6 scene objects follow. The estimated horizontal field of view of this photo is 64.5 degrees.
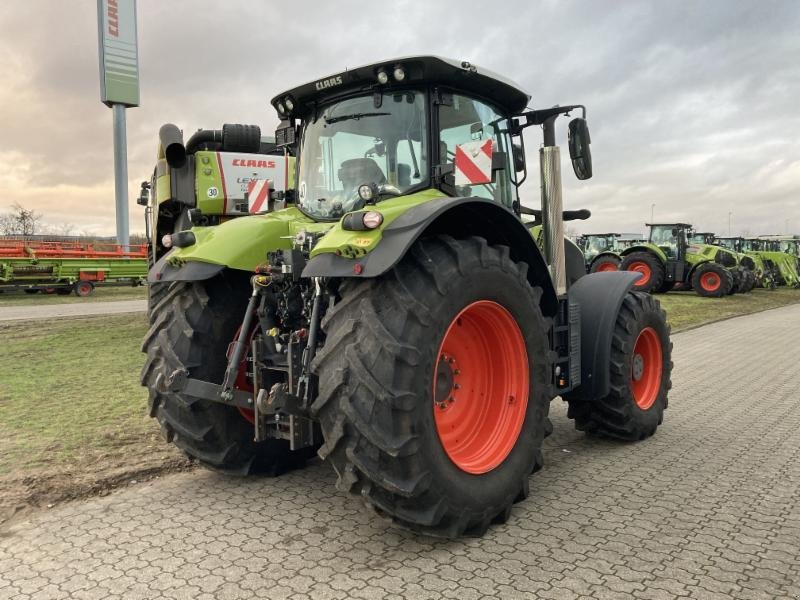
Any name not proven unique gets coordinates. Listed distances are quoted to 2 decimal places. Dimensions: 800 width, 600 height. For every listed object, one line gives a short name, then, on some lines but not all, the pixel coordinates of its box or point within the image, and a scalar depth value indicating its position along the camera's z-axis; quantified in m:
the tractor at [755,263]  24.66
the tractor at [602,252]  22.14
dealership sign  28.78
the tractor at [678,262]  21.23
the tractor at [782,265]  27.88
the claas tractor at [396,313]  2.78
